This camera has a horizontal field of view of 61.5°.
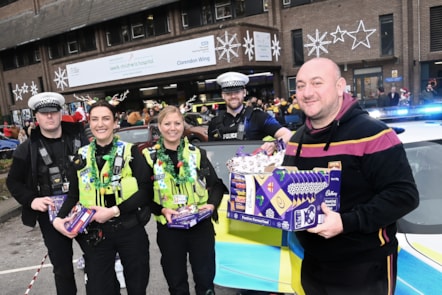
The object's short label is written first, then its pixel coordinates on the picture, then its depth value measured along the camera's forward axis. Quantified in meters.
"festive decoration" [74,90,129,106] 3.07
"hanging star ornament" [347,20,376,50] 18.20
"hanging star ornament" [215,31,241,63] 17.66
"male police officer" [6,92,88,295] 3.11
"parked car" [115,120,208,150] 10.01
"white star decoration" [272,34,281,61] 19.75
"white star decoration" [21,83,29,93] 31.16
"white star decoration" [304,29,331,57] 19.33
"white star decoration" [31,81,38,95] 30.22
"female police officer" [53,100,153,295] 2.77
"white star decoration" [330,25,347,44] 18.73
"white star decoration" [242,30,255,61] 17.70
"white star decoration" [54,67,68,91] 26.02
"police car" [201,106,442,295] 1.98
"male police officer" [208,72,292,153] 4.16
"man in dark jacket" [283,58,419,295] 1.67
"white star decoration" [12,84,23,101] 31.80
